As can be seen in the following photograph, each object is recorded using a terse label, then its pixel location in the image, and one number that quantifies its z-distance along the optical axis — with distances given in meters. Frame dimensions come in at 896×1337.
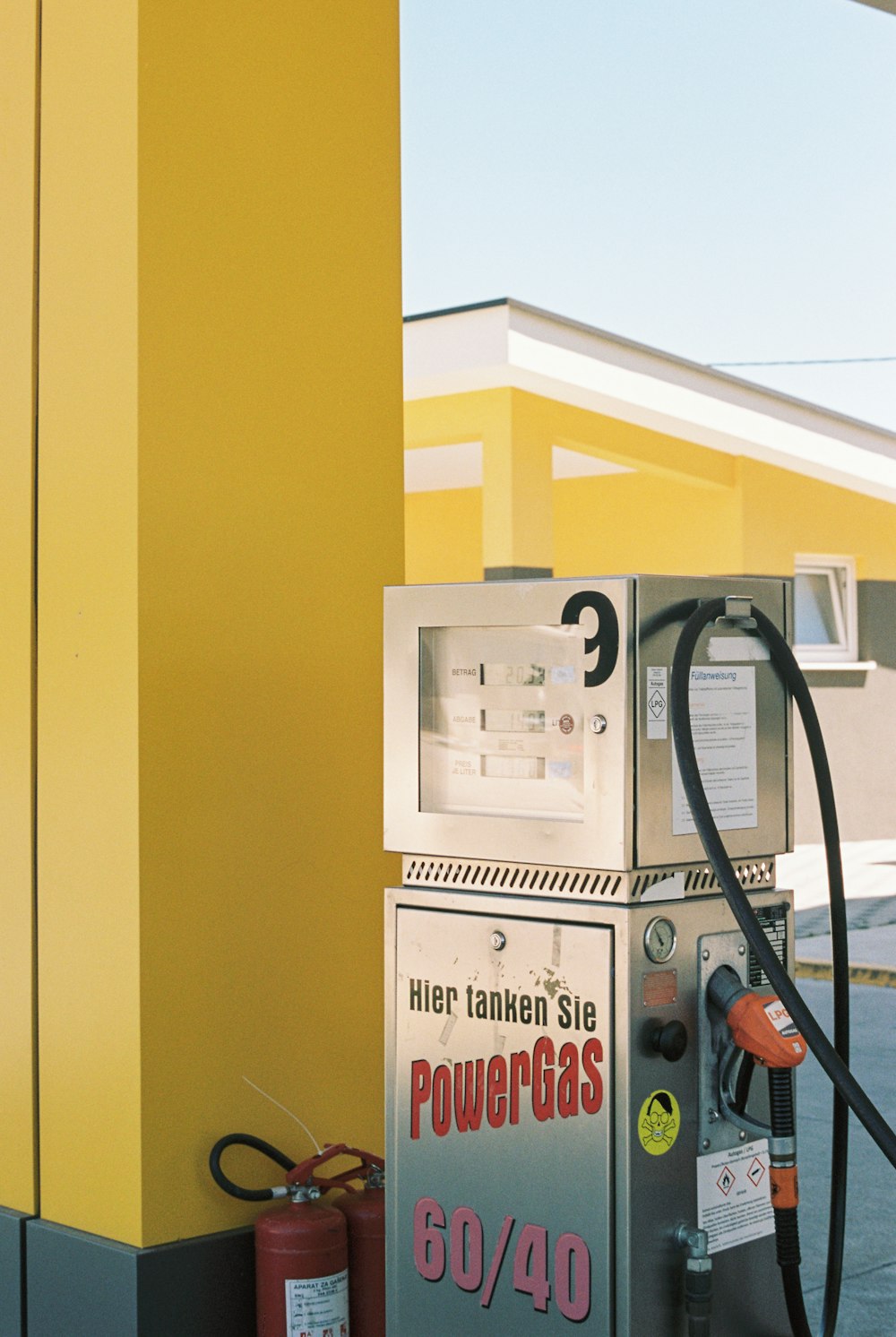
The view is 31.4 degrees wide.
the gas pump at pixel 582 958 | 2.25
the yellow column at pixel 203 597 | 2.93
